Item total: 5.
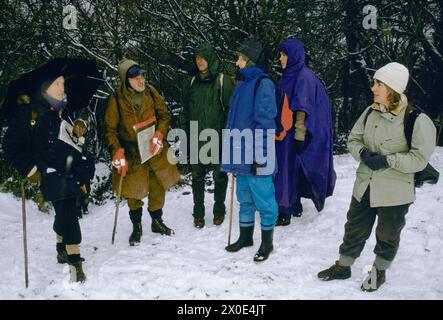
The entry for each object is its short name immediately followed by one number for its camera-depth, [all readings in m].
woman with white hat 3.38
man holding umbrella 3.74
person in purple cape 4.71
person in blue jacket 4.17
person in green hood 4.95
